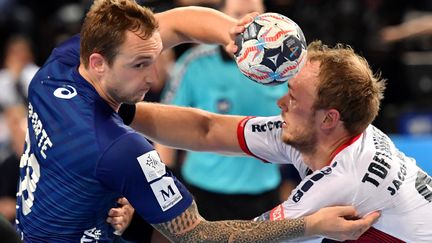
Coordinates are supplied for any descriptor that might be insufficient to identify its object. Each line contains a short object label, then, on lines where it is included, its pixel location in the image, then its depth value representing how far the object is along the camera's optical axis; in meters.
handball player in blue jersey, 8.90
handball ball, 9.36
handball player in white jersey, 9.49
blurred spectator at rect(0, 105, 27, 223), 17.41
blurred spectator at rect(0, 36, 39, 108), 23.06
